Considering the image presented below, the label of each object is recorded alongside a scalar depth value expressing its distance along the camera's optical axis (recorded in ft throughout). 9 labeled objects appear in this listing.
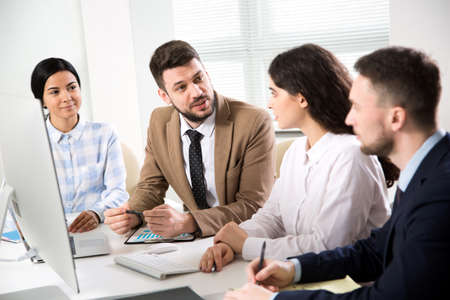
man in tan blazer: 7.02
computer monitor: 3.41
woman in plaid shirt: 8.27
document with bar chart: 5.64
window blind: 12.65
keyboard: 4.55
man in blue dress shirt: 2.92
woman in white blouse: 4.69
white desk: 4.35
